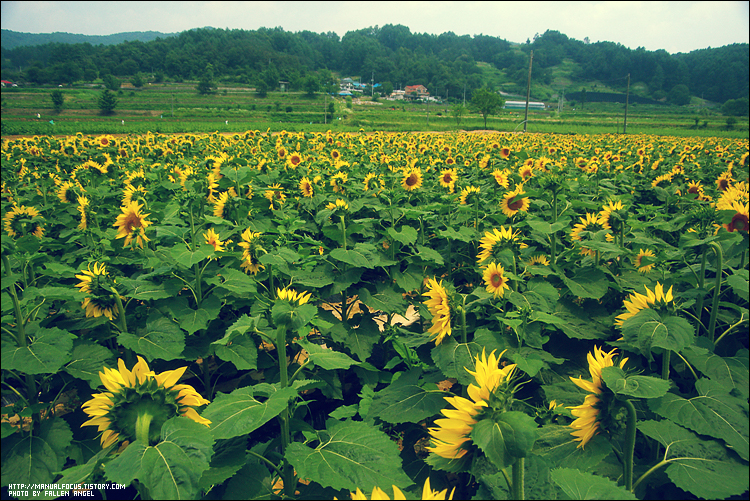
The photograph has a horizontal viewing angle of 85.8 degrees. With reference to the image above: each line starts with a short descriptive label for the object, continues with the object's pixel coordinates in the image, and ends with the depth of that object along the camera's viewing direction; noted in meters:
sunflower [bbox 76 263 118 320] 2.64
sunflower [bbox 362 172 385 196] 5.99
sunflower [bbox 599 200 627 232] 3.42
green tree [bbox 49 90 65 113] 59.59
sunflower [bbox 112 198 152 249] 3.54
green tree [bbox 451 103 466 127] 52.50
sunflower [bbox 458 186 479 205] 5.00
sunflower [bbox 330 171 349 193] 5.86
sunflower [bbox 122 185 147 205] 4.77
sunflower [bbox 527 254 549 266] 3.84
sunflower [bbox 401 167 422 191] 5.82
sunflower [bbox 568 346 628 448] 1.41
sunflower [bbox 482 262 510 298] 2.79
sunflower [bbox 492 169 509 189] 6.29
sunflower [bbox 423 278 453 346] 2.13
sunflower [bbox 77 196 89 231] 4.24
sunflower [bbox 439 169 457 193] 6.13
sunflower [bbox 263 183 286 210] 5.08
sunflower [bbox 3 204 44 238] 4.08
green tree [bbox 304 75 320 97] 102.31
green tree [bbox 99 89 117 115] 61.03
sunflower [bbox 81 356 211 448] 1.28
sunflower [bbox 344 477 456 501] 0.89
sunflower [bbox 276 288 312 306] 2.02
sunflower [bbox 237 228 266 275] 3.31
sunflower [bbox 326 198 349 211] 3.69
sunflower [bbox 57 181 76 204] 5.51
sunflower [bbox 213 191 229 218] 4.37
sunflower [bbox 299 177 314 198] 5.72
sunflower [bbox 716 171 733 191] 5.98
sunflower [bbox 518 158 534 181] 6.49
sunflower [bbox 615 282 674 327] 1.95
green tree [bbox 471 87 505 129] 59.12
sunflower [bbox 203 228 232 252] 3.52
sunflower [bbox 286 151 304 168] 7.35
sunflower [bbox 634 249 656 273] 3.48
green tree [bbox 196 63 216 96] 90.93
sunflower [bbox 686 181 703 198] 5.83
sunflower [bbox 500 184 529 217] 4.63
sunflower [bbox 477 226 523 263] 3.15
